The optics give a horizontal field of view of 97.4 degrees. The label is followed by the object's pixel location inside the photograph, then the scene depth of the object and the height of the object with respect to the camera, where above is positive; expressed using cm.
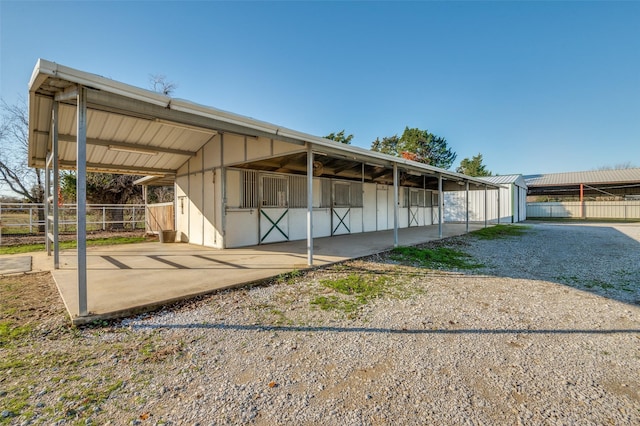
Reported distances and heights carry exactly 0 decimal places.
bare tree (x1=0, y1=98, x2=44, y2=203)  1436 +306
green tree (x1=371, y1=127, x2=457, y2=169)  3064 +710
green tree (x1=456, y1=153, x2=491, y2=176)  3619 +587
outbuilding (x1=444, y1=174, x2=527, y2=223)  1944 +52
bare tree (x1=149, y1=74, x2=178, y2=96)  1867 +878
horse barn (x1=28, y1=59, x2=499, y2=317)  329 +141
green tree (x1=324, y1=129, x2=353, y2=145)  2728 +744
